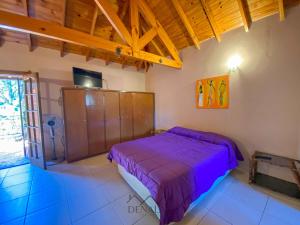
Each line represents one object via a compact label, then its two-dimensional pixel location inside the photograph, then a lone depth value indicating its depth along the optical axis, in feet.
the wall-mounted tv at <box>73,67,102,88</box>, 11.35
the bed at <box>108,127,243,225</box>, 4.93
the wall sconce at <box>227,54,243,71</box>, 8.98
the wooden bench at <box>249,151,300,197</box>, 6.52
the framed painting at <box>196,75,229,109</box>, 9.70
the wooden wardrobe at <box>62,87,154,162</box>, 10.65
